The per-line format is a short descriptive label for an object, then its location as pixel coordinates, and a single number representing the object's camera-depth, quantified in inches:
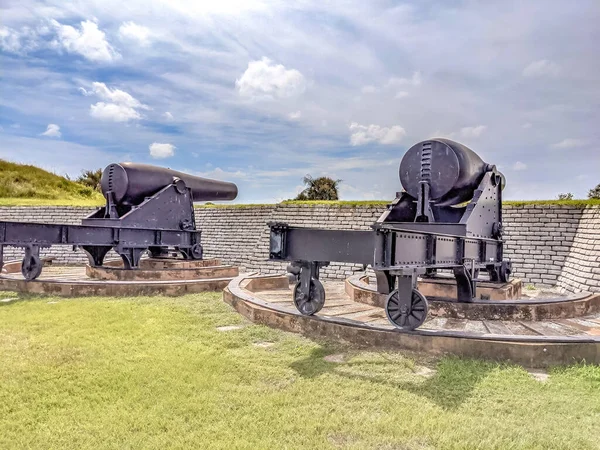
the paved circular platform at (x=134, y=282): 273.3
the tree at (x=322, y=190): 843.4
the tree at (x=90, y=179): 1041.5
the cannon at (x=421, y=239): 150.5
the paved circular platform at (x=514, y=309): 197.5
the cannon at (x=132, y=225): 301.6
